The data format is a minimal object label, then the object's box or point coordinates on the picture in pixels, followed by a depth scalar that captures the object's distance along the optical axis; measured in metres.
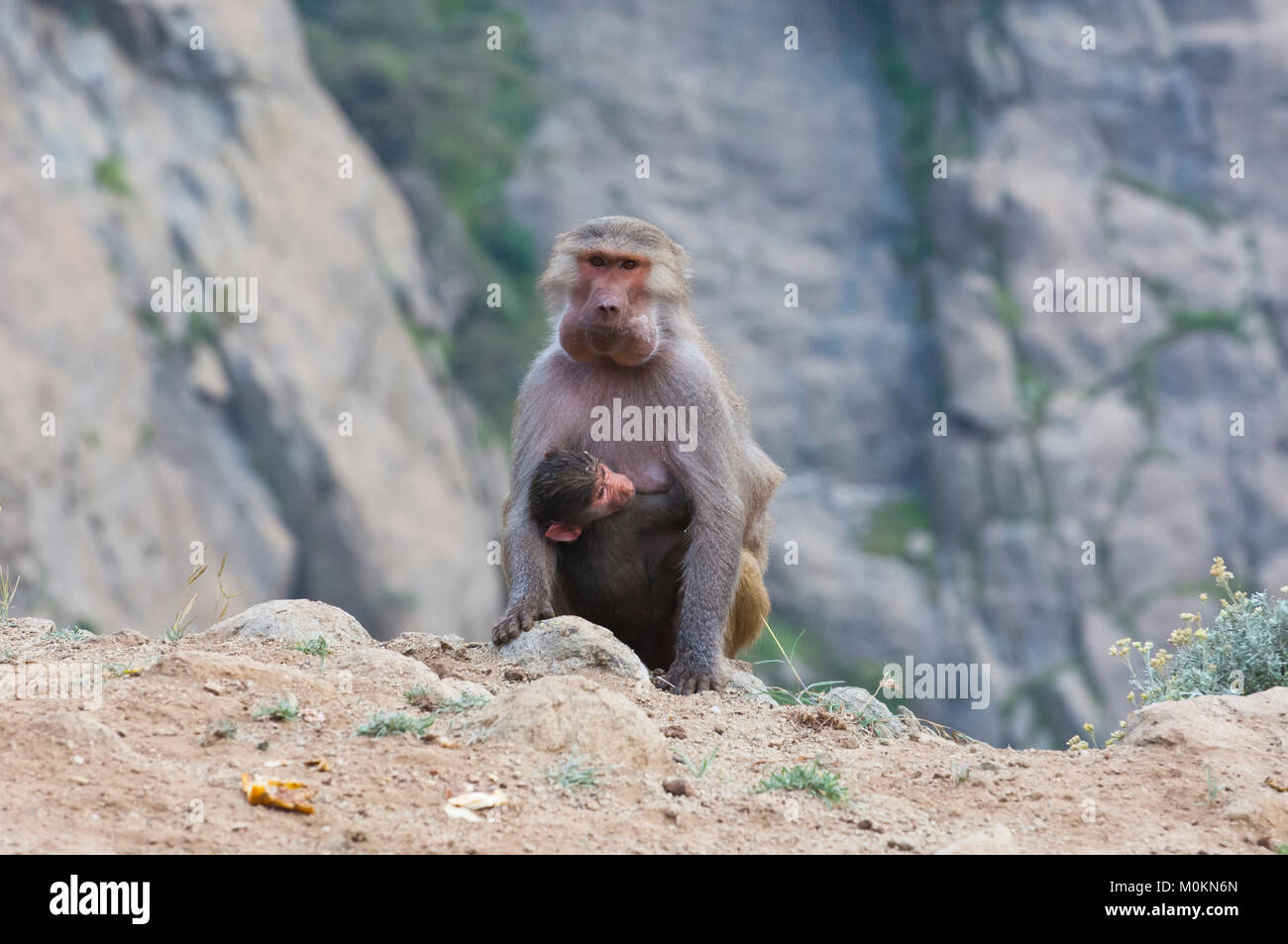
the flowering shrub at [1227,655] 4.93
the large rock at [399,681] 4.05
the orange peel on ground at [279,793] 3.26
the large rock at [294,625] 4.85
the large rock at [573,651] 4.82
